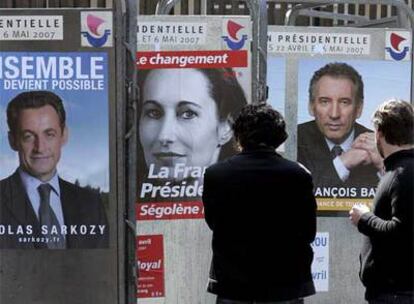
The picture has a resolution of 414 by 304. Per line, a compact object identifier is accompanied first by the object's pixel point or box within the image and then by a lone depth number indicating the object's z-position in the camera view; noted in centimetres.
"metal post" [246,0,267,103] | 720
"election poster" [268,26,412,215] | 927
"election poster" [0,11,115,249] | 729
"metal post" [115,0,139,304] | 662
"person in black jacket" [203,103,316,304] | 582
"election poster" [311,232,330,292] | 946
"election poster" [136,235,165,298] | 873
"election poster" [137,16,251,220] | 857
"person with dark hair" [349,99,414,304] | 590
